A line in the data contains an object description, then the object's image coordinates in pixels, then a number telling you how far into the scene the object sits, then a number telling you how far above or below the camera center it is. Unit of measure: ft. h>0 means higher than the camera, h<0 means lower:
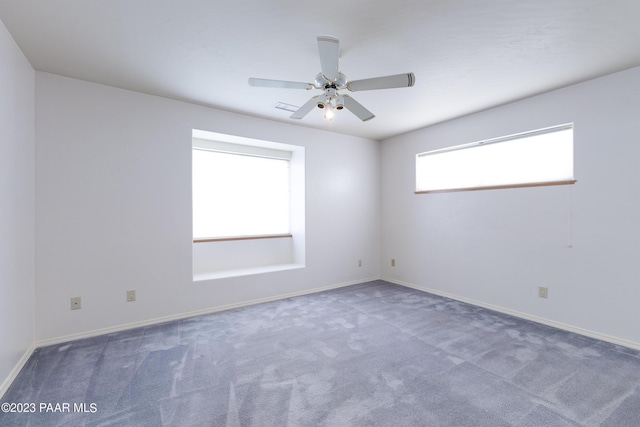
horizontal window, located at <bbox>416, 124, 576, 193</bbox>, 9.86 +2.00
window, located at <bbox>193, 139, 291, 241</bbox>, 12.66 +1.03
